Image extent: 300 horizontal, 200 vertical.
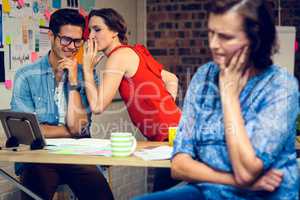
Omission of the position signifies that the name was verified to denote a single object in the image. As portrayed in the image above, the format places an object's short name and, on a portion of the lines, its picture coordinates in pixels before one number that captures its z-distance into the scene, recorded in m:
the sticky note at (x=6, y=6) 5.22
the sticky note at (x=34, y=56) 5.74
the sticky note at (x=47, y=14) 5.95
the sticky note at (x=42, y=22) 5.86
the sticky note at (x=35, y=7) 5.71
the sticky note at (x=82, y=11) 6.63
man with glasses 4.75
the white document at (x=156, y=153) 3.72
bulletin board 5.28
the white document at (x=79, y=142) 4.32
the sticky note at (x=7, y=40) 5.30
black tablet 4.06
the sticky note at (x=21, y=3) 5.46
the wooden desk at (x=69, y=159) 3.63
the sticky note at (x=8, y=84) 5.36
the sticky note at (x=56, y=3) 6.10
